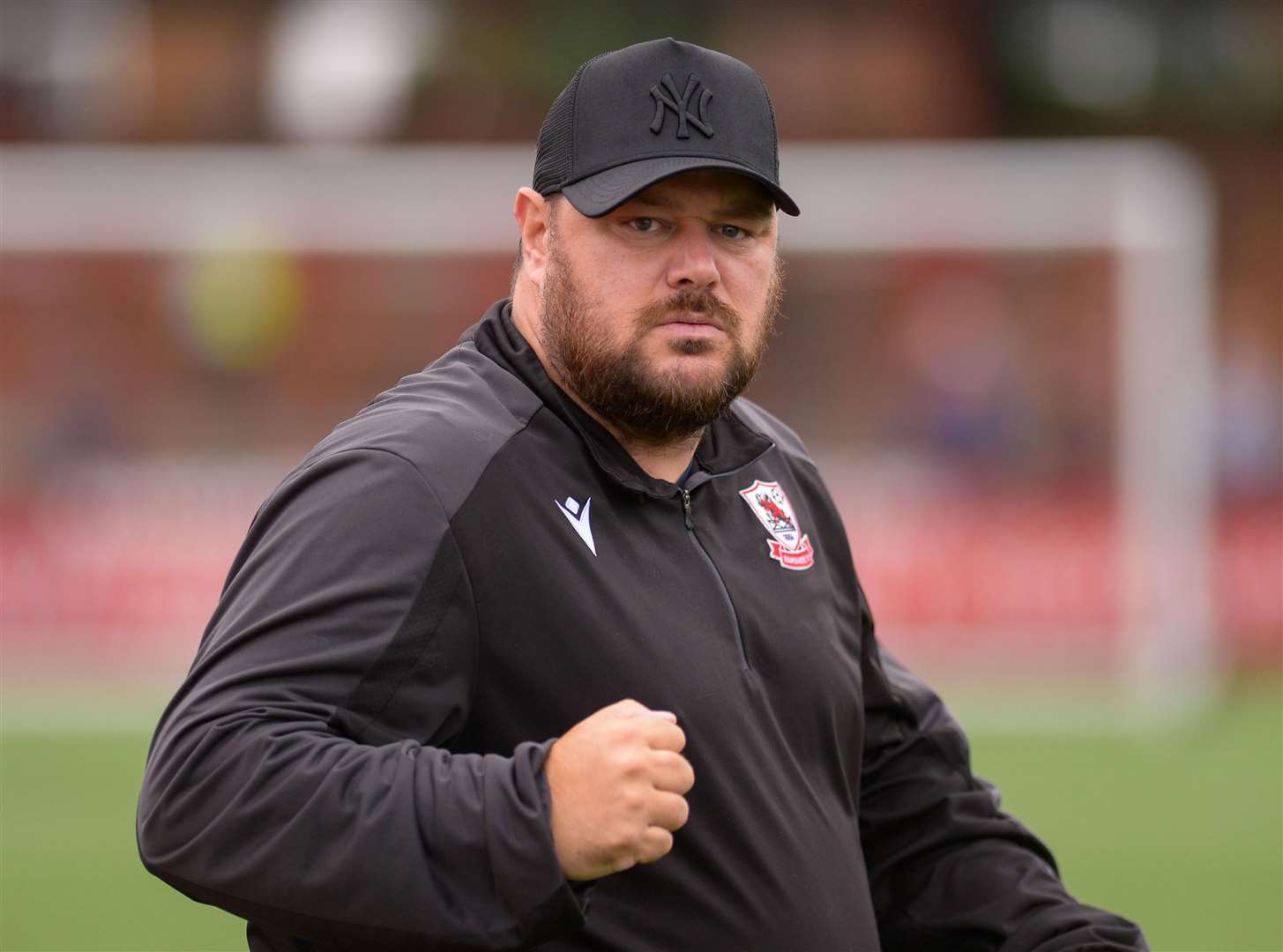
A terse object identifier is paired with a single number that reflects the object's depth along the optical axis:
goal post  26.97
